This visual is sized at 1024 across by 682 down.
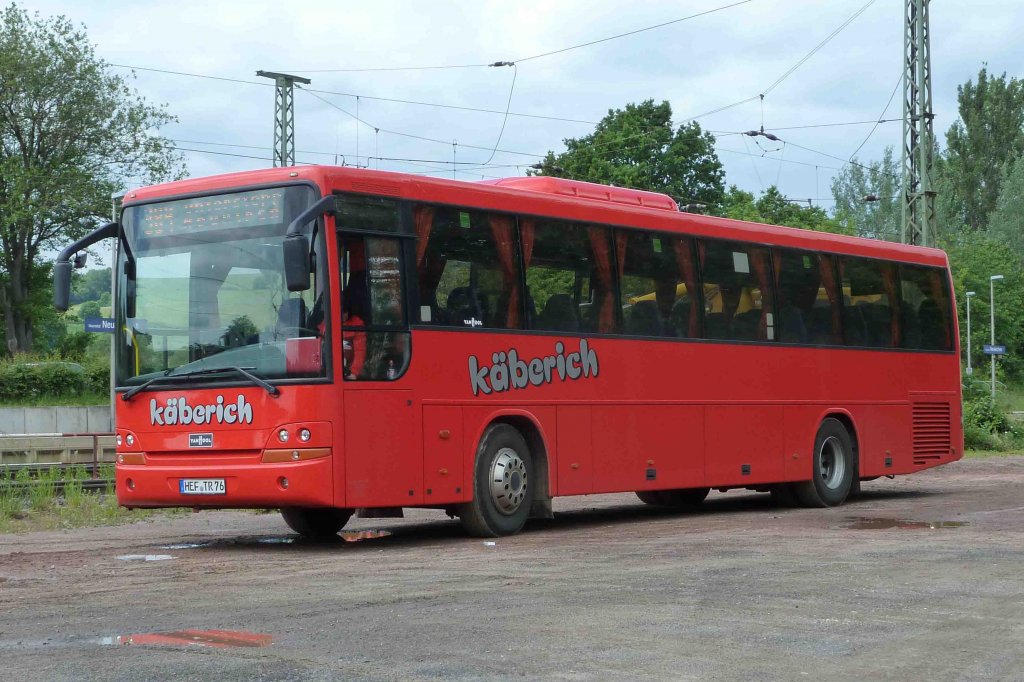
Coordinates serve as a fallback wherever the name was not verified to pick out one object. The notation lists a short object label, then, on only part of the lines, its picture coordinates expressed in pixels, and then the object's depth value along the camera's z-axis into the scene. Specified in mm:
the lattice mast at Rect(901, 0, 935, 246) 32000
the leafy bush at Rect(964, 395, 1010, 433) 36719
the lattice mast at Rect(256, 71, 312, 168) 36312
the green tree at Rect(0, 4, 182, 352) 57500
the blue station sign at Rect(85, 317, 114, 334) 14215
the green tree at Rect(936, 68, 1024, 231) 93500
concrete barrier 43438
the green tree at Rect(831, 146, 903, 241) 102250
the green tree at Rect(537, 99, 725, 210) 67250
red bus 12695
